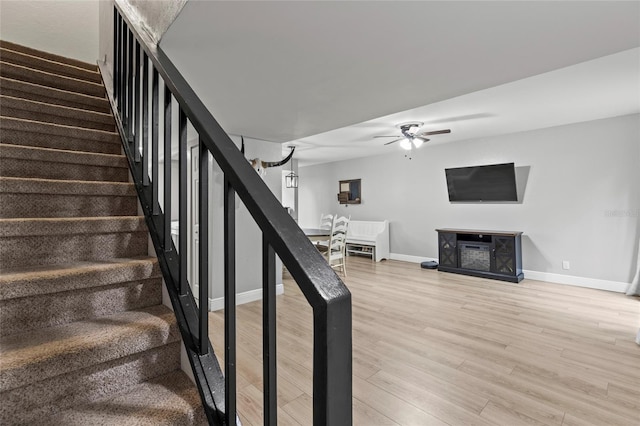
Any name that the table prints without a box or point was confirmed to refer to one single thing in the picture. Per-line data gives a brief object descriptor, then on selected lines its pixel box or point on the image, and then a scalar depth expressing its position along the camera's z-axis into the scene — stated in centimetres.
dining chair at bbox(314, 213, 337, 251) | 579
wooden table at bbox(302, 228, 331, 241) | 526
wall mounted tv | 511
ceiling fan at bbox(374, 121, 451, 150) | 435
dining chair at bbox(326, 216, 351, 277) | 521
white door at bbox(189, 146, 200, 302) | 388
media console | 489
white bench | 671
